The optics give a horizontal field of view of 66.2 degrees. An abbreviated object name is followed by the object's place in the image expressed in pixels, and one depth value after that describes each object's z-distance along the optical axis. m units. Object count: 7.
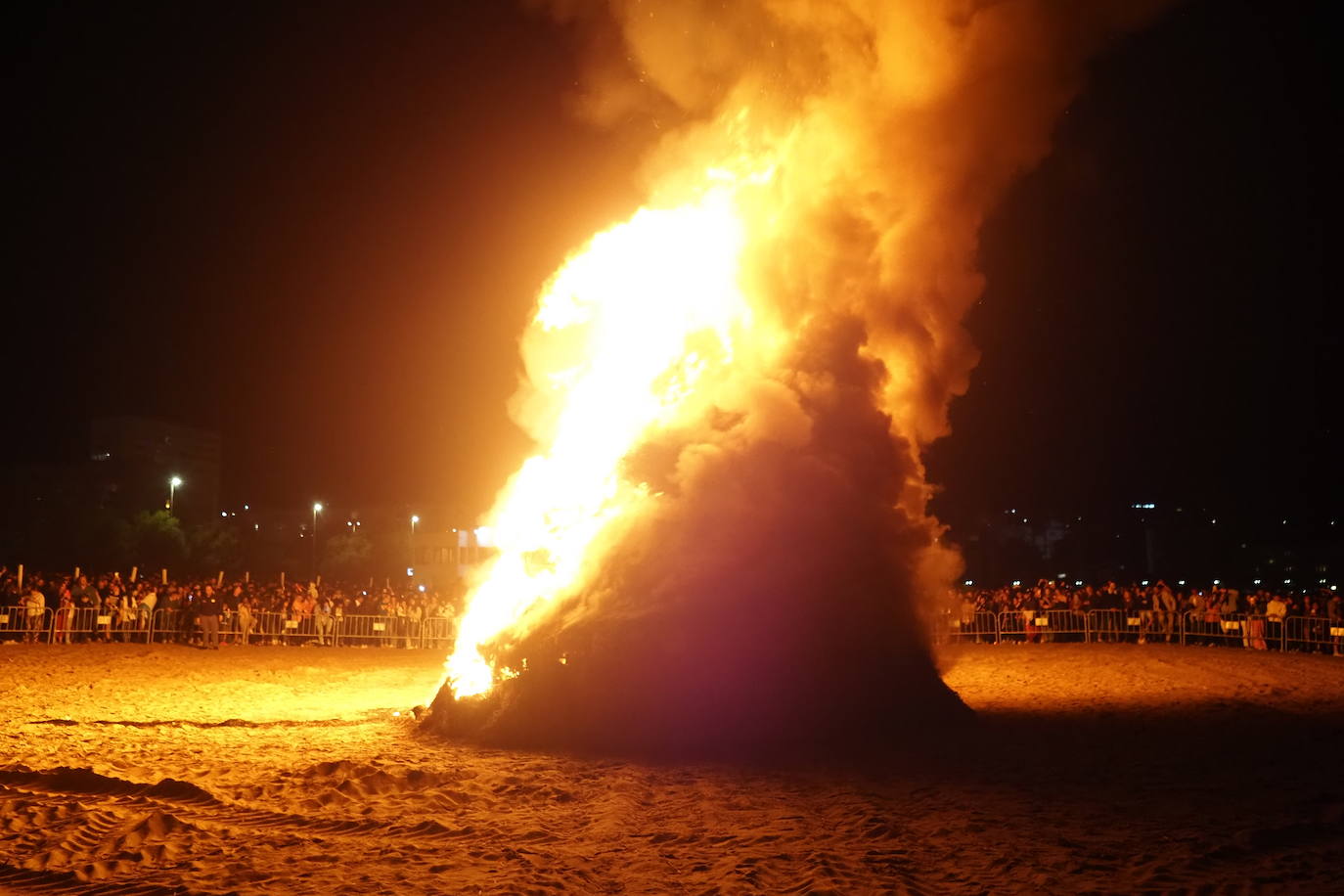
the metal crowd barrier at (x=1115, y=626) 30.36
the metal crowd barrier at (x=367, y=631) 31.72
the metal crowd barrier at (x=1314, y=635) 25.78
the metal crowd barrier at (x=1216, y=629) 28.09
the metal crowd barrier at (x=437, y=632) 31.59
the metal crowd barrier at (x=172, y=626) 28.84
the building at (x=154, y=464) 72.25
